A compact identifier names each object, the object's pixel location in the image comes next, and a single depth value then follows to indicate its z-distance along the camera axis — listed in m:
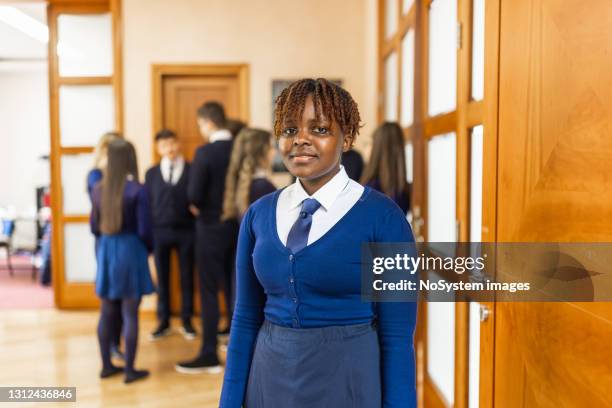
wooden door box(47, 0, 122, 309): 5.33
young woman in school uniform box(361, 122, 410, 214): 3.06
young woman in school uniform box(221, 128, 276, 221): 3.51
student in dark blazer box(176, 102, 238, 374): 3.75
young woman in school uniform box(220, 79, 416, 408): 1.22
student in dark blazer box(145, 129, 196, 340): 4.56
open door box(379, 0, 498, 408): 1.65
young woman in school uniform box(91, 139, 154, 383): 3.47
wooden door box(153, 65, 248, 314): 5.17
